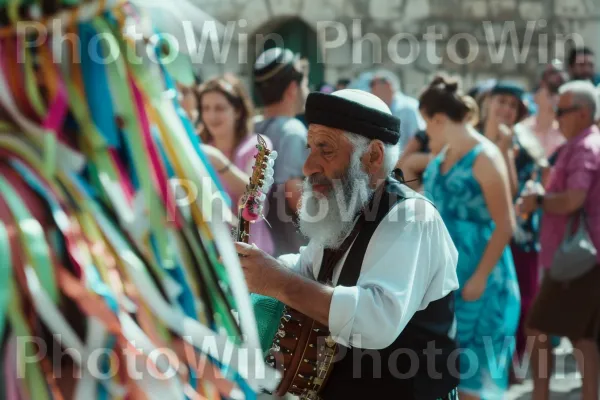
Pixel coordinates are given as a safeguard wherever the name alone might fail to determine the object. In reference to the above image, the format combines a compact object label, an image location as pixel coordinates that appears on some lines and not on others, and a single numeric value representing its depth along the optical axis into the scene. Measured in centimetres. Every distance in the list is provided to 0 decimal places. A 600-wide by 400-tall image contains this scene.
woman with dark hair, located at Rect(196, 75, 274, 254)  764
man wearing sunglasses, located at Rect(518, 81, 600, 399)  764
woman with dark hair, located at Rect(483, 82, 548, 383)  841
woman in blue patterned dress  724
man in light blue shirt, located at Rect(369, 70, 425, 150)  888
